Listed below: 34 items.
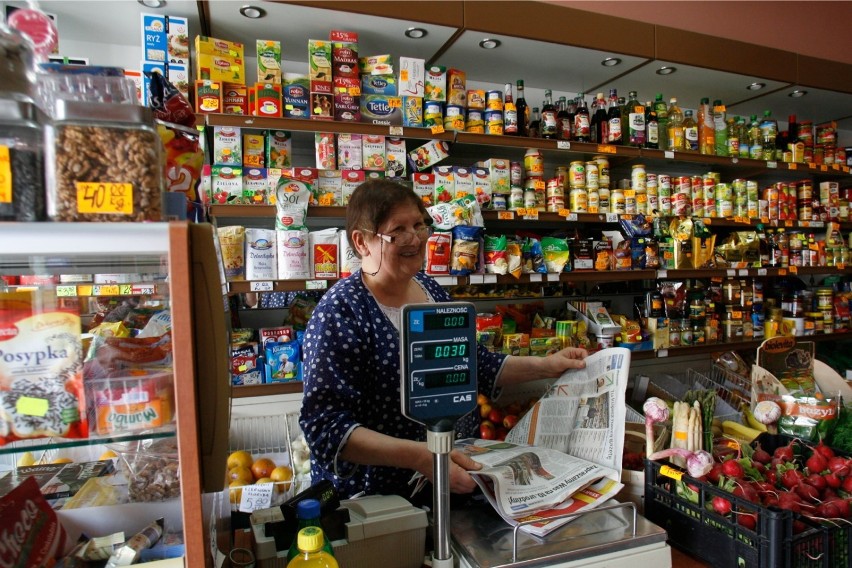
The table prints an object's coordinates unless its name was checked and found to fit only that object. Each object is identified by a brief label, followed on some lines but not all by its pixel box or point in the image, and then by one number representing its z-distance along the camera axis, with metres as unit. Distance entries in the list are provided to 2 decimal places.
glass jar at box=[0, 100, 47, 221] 0.66
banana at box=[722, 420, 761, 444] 2.16
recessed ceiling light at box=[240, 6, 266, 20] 2.36
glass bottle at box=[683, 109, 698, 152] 3.44
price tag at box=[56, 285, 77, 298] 0.86
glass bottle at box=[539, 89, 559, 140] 3.09
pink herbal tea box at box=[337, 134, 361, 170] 2.70
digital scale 0.82
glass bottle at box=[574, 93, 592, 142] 3.16
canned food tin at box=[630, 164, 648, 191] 3.36
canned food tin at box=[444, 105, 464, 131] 2.85
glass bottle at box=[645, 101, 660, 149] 3.33
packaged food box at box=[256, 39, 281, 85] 2.54
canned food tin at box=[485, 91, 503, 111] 2.94
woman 1.32
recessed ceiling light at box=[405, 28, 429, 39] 2.61
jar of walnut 0.68
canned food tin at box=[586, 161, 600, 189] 3.23
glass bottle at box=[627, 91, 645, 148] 3.25
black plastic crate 1.19
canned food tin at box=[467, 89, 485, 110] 2.93
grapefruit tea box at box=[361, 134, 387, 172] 2.74
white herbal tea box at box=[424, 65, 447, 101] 2.82
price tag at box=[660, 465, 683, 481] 1.42
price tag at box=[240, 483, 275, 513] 2.07
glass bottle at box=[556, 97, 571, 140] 3.15
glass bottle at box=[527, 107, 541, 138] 3.15
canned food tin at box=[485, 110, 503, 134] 2.94
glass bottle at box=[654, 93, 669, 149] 3.44
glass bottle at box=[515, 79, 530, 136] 3.12
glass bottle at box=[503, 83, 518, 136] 2.95
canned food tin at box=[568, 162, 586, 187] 3.20
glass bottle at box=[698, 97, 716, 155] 3.52
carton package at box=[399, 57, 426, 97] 2.74
